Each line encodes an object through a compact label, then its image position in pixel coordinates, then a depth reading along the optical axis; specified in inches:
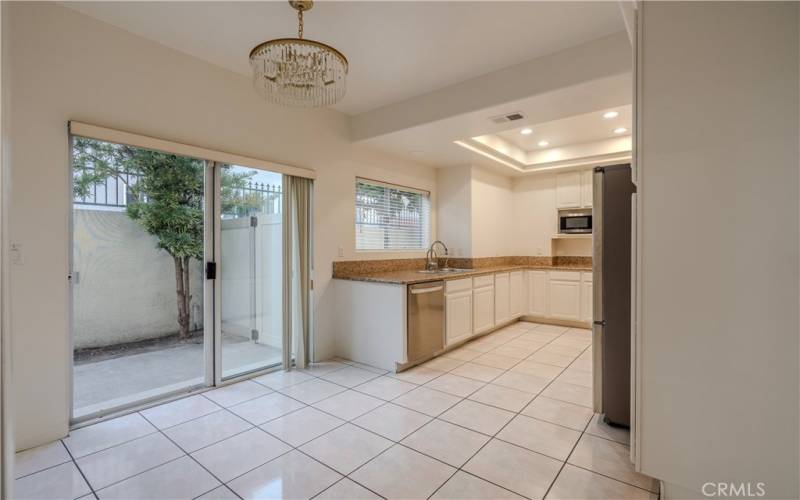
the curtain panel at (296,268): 142.3
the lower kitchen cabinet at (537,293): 221.8
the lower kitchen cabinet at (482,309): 180.2
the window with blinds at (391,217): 177.6
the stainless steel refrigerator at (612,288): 94.4
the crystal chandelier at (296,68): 84.1
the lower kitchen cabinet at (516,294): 214.1
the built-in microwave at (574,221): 215.1
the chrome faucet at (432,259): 203.7
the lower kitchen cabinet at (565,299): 208.7
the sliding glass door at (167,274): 102.0
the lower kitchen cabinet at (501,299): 199.8
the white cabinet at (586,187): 215.5
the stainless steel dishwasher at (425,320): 142.5
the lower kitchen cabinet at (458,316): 161.6
